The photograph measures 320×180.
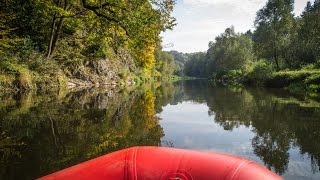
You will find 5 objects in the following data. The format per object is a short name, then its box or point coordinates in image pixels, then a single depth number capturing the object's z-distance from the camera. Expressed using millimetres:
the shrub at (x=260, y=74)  27306
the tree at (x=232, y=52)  46905
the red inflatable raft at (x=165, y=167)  2007
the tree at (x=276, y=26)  30430
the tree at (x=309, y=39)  26431
